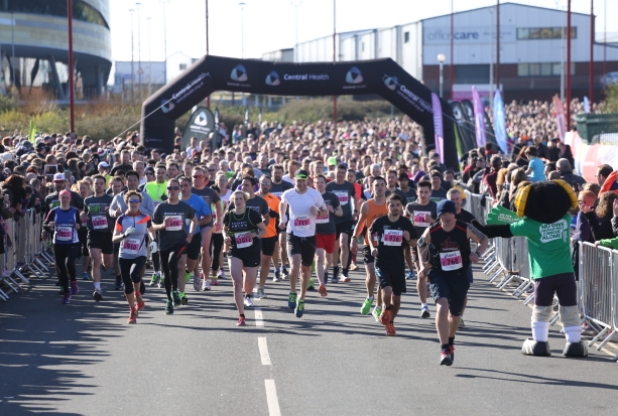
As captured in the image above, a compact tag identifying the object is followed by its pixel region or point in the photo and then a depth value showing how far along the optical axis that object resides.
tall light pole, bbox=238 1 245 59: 101.12
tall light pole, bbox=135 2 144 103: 96.52
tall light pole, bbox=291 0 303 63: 105.24
